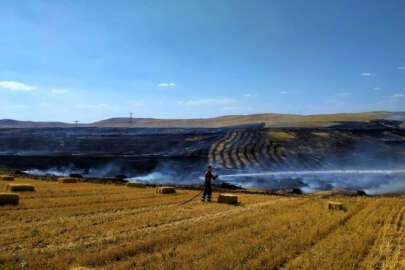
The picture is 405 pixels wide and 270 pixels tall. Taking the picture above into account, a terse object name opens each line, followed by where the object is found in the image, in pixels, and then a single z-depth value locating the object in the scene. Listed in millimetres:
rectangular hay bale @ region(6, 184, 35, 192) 19812
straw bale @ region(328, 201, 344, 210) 16656
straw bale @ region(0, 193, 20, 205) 15117
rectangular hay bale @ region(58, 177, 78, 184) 28177
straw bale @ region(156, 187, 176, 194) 22908
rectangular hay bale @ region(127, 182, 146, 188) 27906
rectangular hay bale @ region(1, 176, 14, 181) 27181
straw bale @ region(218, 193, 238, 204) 19000
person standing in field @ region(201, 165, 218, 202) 19875
